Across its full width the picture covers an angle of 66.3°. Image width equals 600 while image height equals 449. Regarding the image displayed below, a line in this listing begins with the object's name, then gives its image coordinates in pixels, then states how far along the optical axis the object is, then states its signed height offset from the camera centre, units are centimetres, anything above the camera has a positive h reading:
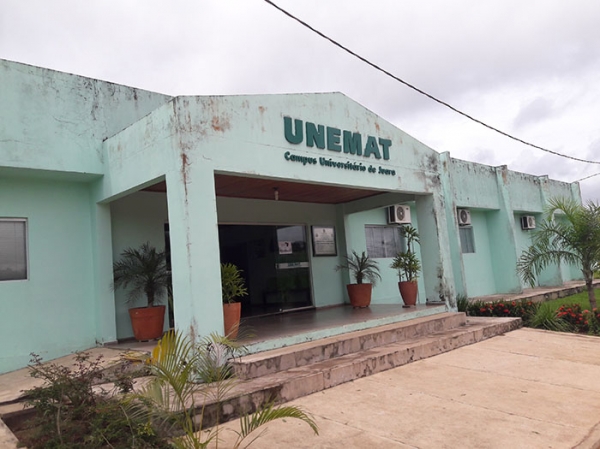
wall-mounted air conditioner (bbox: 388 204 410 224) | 1155 +124
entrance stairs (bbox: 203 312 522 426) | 475 -118
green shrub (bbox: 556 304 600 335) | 846 -134
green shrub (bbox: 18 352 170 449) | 338 -100
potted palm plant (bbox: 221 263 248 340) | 610 -22
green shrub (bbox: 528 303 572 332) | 869 -137
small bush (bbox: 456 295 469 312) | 1006 -101
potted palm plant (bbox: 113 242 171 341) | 686 +6
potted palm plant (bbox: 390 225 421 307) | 933 -19
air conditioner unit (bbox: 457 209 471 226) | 1340 +117
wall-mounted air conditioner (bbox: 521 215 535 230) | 1616 +105
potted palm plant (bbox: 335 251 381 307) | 971 -41
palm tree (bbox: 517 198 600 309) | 916 +17
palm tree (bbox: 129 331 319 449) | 316 -82
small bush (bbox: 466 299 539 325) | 929 -113
